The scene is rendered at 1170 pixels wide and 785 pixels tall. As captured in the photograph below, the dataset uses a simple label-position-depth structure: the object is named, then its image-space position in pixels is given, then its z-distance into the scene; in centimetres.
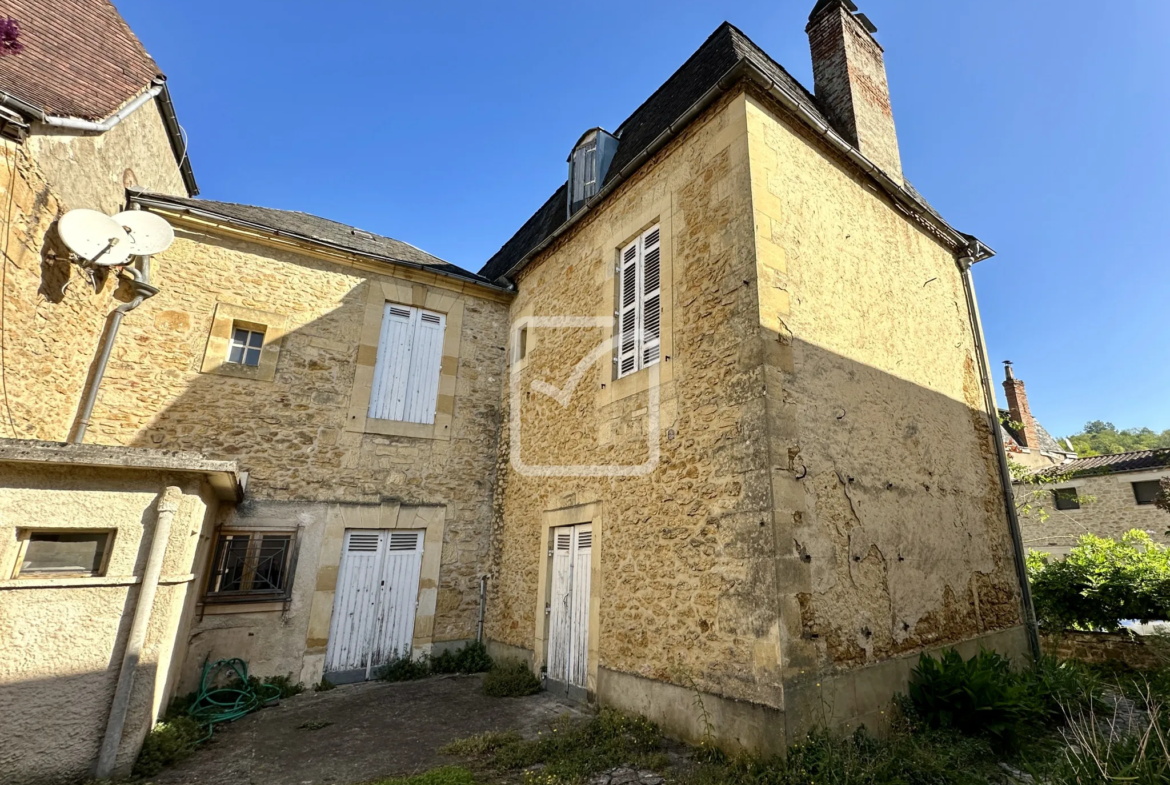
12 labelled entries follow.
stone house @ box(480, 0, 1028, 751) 418
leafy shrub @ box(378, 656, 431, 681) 660
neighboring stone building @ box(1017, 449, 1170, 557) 1316
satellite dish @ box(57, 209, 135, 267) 521
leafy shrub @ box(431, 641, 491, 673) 693
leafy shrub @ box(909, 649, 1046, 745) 429
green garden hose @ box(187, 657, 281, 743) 514
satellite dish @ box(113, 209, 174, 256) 584
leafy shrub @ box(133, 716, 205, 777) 383
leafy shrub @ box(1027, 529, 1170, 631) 683
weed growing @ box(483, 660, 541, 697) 587
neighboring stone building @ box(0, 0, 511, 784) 360
